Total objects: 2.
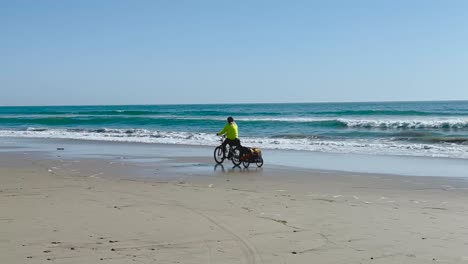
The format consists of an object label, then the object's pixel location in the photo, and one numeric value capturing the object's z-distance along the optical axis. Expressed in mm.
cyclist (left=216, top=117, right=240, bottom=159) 14781
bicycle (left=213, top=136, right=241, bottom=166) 14539
